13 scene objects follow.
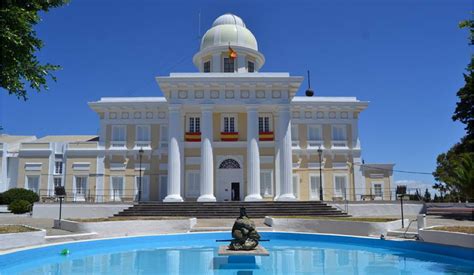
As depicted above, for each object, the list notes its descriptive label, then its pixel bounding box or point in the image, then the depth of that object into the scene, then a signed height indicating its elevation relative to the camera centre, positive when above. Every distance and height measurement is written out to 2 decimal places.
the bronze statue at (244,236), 13.65 -1.76
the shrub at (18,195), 32.84 -0.92
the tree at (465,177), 23.03 +0.32
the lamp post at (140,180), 33.50 +0.30
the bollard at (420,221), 17.62 -1.64
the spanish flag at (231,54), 34.28 +10.76
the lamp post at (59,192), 23.22 -0.46
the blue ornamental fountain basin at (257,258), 12.34 -2.62
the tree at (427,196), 55.80 -1.83
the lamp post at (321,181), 31.49 +0.16
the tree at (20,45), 13.06 +4.56
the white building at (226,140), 31.50 +3.64
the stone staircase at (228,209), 27.23 -1.74
